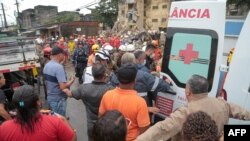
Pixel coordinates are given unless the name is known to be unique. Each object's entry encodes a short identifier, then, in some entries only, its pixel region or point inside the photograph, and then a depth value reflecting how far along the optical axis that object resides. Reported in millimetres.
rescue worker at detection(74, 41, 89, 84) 10547
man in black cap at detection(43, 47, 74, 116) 4992
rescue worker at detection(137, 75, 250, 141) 2658
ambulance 3592
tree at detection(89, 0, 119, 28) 54719
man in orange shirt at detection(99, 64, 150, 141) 3064
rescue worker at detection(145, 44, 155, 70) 6762
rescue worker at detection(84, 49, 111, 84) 5681
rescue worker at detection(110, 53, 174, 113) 4052
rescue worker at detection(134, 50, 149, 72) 4877
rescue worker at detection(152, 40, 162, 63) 7891
